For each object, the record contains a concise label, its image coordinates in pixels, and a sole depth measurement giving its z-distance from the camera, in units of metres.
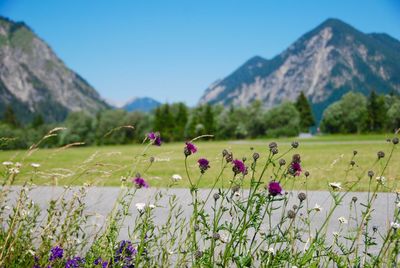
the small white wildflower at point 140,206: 2.86
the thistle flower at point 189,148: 2.91
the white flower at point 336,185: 2.94
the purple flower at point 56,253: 3.21
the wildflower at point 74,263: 3.14
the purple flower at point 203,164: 2.84
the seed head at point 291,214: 2.54
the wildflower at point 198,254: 2.56
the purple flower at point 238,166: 2.77
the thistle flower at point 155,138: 3.32
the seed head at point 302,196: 2.75
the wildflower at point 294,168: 2.75
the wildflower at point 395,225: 2.65
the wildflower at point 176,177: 3.46
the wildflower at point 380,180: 3.17
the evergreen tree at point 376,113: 67.95
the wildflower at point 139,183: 3.15
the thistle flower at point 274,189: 2.37
